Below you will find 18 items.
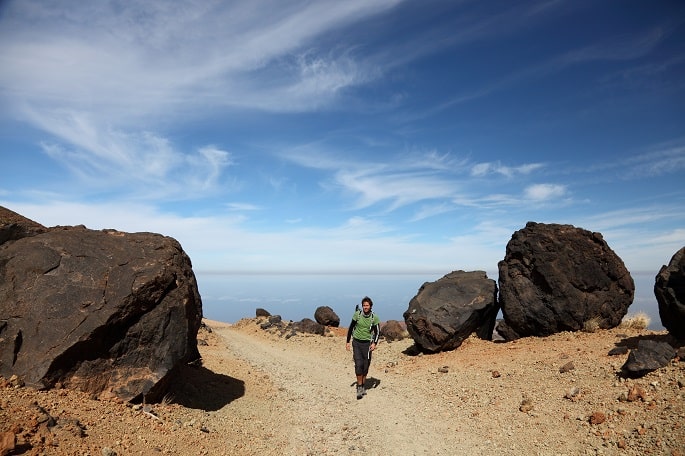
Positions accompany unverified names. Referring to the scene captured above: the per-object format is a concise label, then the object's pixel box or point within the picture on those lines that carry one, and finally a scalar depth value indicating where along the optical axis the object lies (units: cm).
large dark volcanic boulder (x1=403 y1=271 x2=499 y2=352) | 1769
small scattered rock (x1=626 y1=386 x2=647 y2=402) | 861
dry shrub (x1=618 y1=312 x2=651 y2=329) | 1636
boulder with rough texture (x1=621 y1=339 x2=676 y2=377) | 949
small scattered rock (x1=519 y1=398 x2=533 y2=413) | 997
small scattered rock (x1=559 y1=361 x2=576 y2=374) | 1153
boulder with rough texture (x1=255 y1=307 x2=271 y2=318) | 3744
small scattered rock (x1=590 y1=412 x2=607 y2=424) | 845
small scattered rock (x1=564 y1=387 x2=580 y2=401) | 985
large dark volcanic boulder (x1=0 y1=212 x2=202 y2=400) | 794
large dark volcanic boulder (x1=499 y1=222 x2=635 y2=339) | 1688
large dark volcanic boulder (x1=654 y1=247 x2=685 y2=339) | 1110
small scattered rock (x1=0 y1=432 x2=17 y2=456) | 542
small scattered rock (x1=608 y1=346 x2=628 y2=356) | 1166
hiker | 1310
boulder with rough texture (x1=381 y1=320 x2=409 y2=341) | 2398
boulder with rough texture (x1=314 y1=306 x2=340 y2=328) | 3506
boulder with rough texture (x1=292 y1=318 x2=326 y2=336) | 2942
